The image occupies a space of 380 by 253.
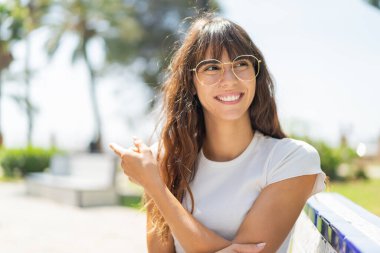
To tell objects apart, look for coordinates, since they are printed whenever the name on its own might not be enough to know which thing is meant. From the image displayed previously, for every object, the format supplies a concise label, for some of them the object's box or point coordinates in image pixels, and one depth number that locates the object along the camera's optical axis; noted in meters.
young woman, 2.06
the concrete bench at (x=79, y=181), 11.83
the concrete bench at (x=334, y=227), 1.49
